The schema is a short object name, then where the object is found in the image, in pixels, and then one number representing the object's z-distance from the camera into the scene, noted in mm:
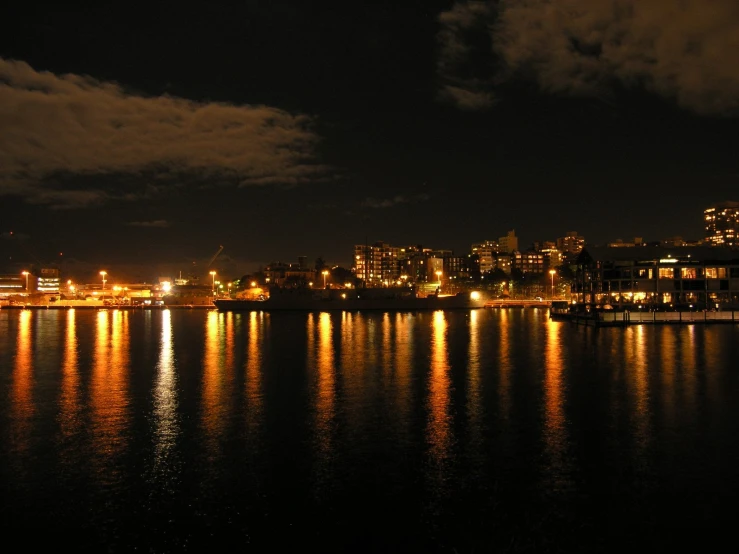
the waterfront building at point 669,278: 74625
